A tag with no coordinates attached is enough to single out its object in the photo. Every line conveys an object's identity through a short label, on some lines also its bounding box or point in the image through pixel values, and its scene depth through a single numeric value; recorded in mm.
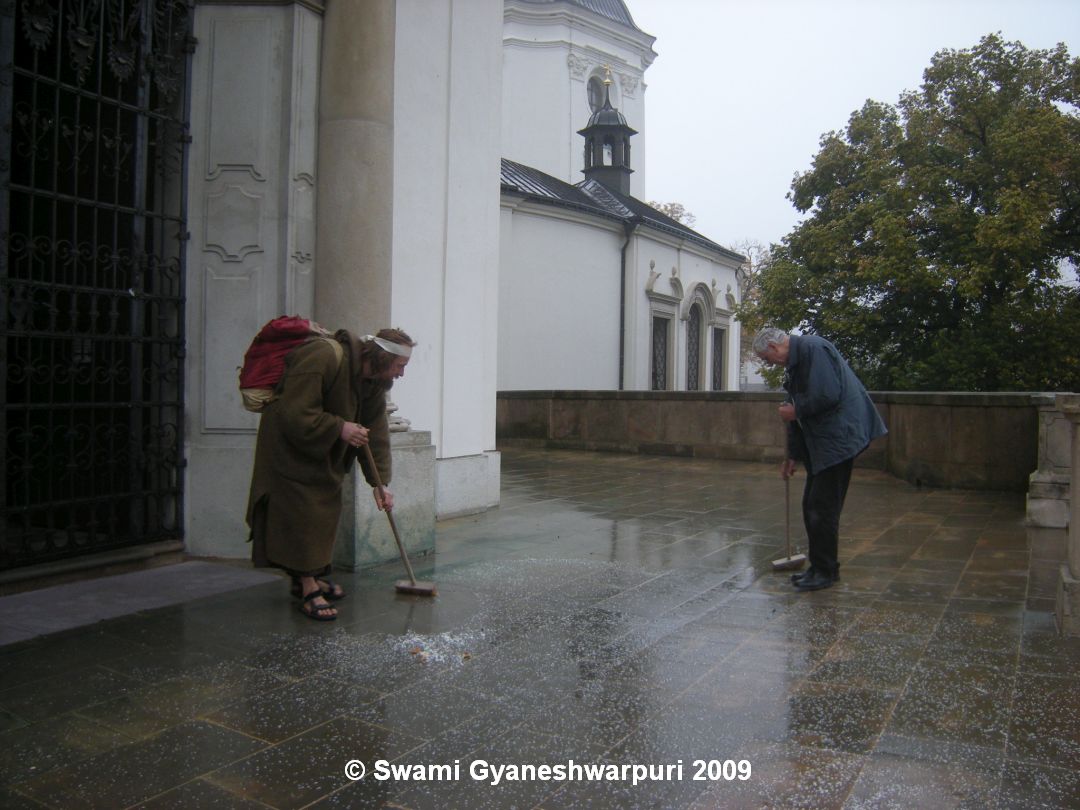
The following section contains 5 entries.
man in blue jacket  5500
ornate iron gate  5438
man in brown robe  4641
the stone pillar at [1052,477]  7730
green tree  21922
